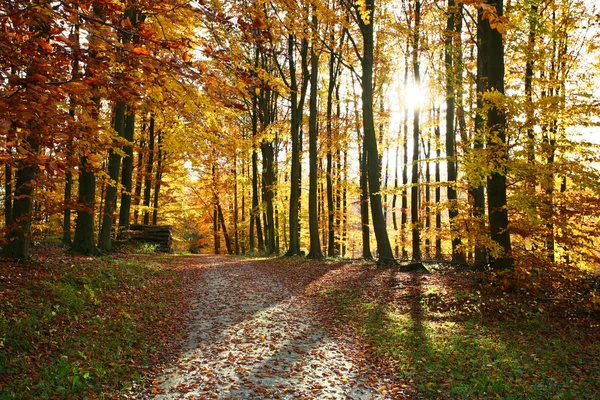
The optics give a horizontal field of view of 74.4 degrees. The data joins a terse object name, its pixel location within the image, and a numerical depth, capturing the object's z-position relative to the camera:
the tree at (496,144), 9.20
